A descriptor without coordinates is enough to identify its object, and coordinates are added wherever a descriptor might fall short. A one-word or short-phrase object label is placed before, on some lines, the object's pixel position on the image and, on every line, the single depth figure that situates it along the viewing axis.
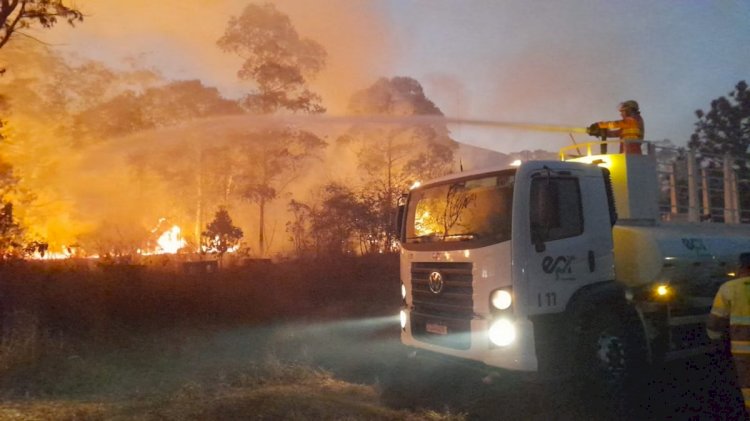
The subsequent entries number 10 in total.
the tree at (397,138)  23.02
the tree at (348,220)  20.75
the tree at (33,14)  9.97
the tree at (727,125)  19.84
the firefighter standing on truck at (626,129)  7.24
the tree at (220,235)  17.77
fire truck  5.99
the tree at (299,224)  20.89
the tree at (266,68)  22.23
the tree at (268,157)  23.02
